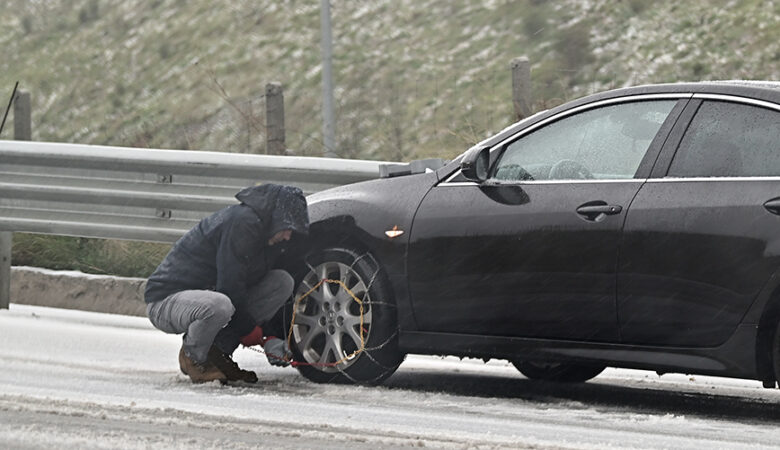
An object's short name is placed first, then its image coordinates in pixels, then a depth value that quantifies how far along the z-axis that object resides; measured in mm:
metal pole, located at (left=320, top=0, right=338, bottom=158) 25438
